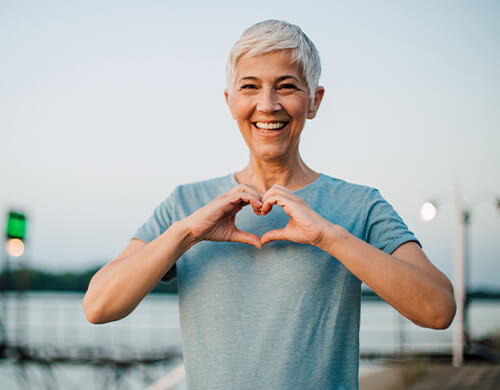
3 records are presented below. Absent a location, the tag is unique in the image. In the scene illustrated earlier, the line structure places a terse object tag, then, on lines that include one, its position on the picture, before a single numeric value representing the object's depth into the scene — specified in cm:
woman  130
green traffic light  883
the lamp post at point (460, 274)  1095
